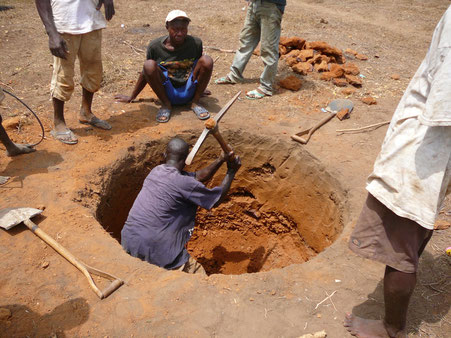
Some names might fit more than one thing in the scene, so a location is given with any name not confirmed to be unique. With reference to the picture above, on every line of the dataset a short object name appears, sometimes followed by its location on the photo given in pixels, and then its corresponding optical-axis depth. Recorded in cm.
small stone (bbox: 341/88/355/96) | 520
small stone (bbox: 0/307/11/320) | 214
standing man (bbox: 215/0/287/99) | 466
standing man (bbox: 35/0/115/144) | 327
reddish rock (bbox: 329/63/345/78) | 551
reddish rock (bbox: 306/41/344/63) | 598
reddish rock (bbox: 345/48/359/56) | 647
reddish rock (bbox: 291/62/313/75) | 564
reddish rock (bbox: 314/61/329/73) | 569
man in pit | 284
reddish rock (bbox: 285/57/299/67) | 588
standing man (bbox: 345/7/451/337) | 145
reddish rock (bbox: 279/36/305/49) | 621
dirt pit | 376
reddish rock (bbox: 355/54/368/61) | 636
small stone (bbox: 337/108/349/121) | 452
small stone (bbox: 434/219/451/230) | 299
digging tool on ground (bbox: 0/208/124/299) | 232
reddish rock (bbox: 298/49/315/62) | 593
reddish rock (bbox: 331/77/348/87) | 536
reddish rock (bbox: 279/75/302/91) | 521
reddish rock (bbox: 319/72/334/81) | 549
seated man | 429
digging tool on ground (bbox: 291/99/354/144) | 415
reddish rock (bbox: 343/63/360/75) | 564
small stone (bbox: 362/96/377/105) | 495
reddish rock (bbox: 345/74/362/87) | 536
